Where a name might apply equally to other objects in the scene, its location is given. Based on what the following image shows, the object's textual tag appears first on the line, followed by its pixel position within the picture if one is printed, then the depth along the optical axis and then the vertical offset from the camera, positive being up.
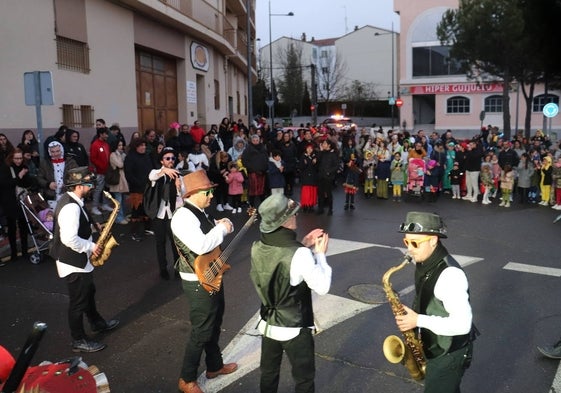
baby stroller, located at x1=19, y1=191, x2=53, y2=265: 8.29 -1.24
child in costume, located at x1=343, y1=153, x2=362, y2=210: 13.33 -1.19
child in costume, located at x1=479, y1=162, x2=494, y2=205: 14.44 -1.27
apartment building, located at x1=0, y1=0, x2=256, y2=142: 12.26 +2.60
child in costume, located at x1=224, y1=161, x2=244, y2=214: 12.69 -1.08
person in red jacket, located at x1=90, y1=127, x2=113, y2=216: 11.44 -0.38
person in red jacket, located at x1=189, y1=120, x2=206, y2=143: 16.33 +0.27
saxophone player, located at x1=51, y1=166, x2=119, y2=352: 4.99 -1.05
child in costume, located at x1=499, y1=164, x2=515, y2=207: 13.94 -1.32
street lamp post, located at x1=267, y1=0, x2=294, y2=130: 32.19 +3.88
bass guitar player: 4.21 -1.10
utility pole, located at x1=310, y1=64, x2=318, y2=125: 40.30 +3.69
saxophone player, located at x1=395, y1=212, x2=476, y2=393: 3.04 -1.04
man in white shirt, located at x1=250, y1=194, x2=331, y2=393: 3.42 -0.96
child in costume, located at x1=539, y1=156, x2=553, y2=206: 13.95 -1.21
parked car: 36.35 +1.32
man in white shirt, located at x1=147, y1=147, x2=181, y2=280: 7.38 -0.91
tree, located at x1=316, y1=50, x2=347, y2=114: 63.09 +7.62
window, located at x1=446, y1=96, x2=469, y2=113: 46.28 +2.92
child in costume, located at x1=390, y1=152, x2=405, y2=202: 14.80 -1.11
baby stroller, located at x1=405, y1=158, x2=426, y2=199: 14.57 -1.11
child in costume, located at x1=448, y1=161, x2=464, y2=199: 14.95 -1.24
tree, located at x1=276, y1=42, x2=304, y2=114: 57.69 +6.23
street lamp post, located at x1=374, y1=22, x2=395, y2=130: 60.06 +8.60
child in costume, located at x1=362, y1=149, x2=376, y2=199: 15.01 -0.97
